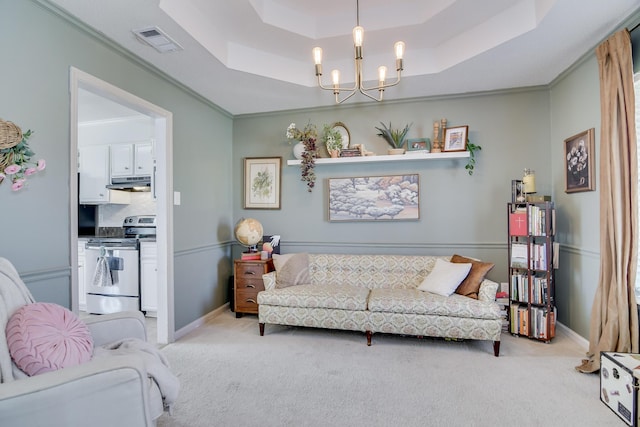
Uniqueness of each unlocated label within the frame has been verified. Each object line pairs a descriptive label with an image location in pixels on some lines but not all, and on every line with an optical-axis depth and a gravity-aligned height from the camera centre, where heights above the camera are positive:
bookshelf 2.96 -0.56
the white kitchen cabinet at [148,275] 3.82 -0.68
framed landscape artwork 3.77 +0.22
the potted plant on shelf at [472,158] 3.58 +0.65
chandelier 1.97 +1.07
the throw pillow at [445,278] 2.98 -0.61
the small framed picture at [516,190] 3.26 +0.25
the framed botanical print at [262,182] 4.20 +0.48
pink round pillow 1.35 -0.55
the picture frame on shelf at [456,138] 3.53 +0.87
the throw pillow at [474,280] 2.93 -0.61
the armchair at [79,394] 1.10 -0.65
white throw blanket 1.51 -0.72
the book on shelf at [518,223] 3.04 -0.09
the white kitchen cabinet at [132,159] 4.20 +0.80
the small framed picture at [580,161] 2.68 +0.47
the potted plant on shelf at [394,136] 3.75 +0.96
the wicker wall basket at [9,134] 1.73 +0.48
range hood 4.18 +0.49
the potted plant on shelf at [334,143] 3.85 +0.90
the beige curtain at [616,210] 2.17 +0.02
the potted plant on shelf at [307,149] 3.85 +0.83
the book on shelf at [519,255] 3.06 -0.40
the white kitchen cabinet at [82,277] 3.98 -0.73
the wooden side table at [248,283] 3.68 -0.77
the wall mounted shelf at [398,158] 3.52 +0.67
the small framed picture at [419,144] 3.72 +0.84
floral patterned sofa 2.77 -0.78
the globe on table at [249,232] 3.84 -0.18
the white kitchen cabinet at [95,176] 4.38 +0.61
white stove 3.82 -0.68
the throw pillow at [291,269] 3.42 -0.58
